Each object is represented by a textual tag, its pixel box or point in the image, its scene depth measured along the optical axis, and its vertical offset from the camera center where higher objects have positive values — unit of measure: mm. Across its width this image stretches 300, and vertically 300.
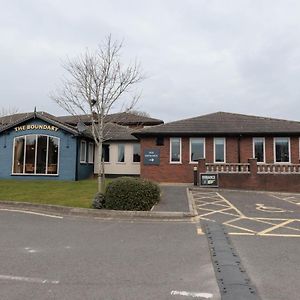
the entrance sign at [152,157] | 25797 +1342
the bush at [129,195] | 12281 -650
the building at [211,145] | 25125 +2210
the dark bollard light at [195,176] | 22984 -6
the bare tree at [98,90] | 15489 +3872
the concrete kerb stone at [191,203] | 12022 -1062
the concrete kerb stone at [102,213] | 11570 -1224
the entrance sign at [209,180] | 21183 -197
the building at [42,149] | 25812 +1853
